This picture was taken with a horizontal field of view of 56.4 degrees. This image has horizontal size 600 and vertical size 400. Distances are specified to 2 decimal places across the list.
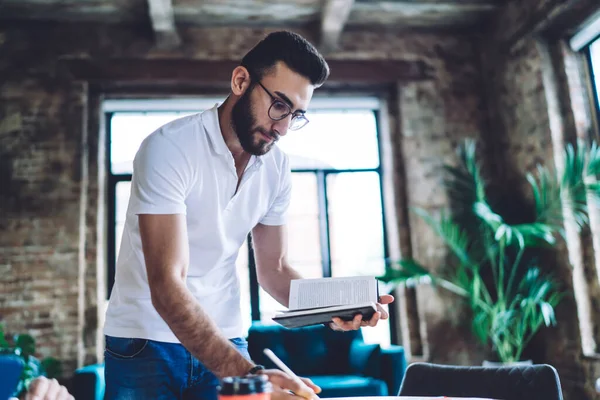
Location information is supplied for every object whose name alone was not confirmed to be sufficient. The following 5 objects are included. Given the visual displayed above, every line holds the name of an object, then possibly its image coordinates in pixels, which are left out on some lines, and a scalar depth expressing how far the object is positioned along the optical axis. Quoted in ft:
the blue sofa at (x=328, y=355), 12.08
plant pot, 12.68
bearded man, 4.32
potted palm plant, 12.26
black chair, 5.27
